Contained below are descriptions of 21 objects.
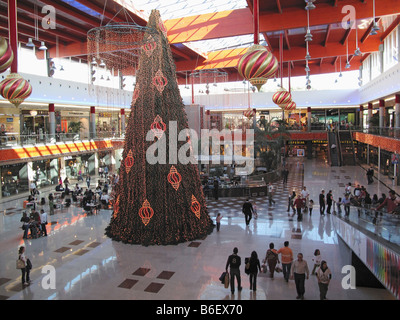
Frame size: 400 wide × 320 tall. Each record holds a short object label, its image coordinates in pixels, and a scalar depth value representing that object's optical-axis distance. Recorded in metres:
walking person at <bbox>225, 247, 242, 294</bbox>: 6.70
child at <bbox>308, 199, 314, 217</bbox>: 13.74
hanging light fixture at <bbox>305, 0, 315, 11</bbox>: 8.53
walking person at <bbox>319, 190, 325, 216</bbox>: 13.38
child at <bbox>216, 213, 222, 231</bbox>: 11.26
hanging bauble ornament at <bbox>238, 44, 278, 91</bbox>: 6.72
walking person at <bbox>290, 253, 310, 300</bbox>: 6.41
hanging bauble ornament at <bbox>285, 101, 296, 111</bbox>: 15.56
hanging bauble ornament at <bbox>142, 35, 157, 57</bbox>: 9.52
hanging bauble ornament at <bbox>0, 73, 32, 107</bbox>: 8.80
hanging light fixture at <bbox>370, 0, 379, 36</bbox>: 10.36
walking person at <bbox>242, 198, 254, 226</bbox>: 12.05
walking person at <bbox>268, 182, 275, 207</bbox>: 15.57
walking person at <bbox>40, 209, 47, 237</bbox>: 11.32
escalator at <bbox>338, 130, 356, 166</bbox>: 30.07
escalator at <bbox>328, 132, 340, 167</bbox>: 29.71
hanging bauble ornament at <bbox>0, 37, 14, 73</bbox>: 7.32
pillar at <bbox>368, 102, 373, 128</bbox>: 30.29
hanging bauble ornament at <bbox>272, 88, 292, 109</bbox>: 13.12
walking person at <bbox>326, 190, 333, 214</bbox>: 13.38
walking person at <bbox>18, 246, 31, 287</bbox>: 7.45
